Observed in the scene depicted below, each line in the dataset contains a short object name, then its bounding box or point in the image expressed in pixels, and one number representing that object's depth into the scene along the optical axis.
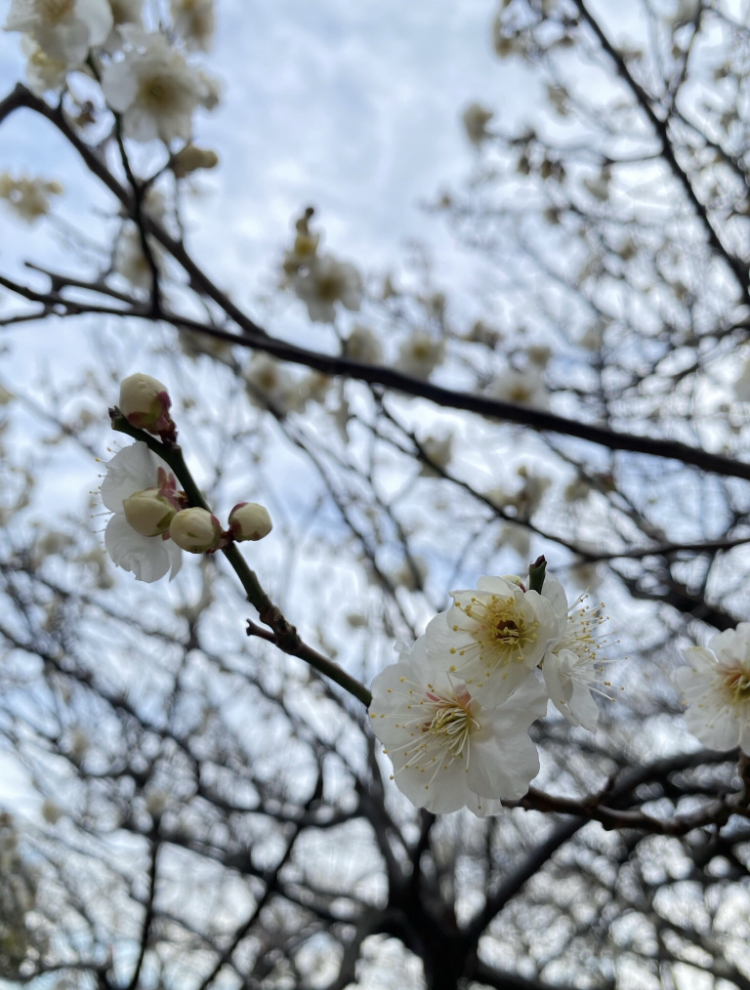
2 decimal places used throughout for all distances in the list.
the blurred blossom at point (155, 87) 0.25
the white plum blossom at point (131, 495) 0.15
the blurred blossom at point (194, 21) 0.33
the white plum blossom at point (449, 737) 0.14
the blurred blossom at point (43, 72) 0.26
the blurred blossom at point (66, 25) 0.24
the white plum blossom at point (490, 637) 0.14
